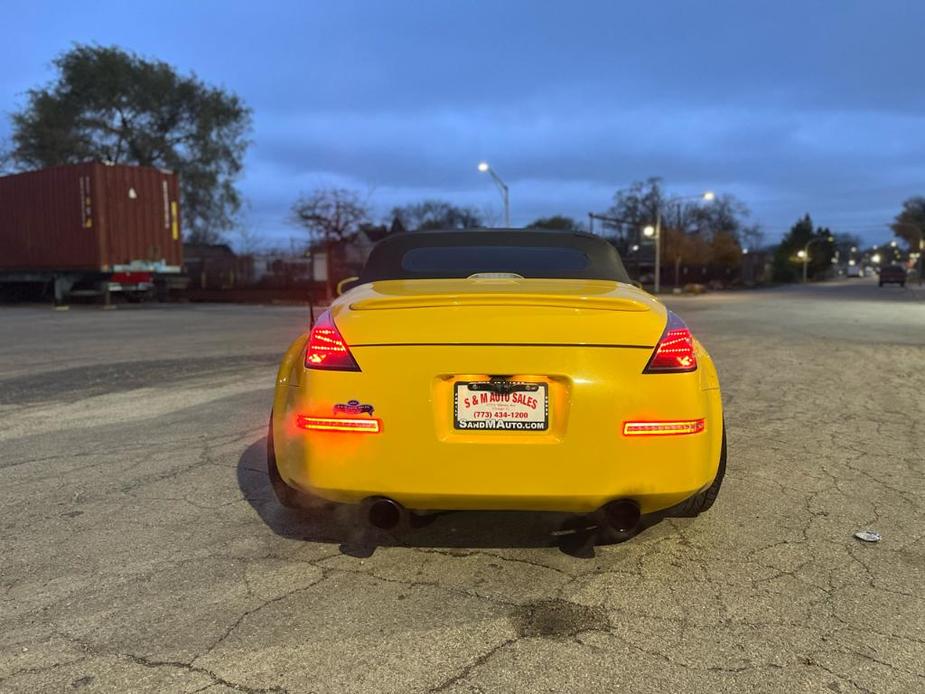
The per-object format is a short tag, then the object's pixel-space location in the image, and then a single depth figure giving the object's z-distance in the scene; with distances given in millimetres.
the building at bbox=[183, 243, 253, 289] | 36906
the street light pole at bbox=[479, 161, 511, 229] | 29484
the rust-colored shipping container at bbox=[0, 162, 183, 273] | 22688
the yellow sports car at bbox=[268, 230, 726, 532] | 2672
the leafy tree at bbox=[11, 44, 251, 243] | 37219
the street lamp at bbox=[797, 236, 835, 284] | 88612
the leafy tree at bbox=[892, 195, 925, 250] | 85125
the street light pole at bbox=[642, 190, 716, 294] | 41712
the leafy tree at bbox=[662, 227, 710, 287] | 63875
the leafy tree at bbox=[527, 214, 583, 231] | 90062
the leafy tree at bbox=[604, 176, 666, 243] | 78062
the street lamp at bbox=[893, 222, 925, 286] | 72562
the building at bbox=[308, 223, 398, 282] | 29873
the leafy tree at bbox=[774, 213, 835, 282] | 94438
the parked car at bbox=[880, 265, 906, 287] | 55562
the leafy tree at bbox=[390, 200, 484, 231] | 83688
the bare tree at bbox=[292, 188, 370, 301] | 40294
